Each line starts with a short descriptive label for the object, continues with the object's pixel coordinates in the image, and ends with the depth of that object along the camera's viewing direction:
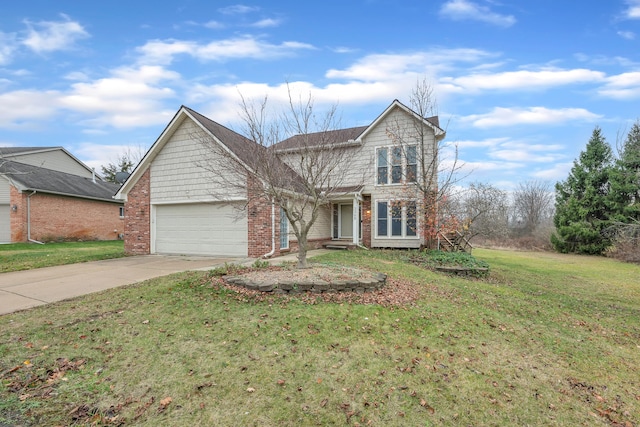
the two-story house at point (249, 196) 11.84
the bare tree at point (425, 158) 14.22
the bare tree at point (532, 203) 37.78
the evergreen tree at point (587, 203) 21.19
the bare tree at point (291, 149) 7.31
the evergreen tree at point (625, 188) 19.31
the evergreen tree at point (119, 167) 40.50
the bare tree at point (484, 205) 18.00
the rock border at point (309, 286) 5.97
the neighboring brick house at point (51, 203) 17.78
